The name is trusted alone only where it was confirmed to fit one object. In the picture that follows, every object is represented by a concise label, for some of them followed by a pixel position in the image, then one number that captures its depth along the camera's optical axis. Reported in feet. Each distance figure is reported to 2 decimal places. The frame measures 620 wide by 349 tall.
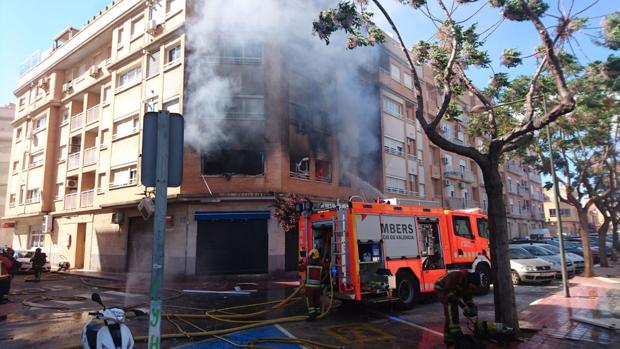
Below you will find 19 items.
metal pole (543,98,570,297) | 30.60
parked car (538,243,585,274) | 49.56
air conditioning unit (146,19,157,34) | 60.59
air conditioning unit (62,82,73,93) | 83.21
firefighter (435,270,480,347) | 16.99
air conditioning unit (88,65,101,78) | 74.02
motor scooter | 10.41
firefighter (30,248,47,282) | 51.83
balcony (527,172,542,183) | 149.67
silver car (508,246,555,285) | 40.19
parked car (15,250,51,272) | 64.18
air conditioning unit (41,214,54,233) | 80.12
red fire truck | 26.37
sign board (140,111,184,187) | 9.72
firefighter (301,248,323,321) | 24.54
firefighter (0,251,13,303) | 31.08
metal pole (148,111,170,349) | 9.25
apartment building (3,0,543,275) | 52.21
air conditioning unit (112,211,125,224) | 60.80
